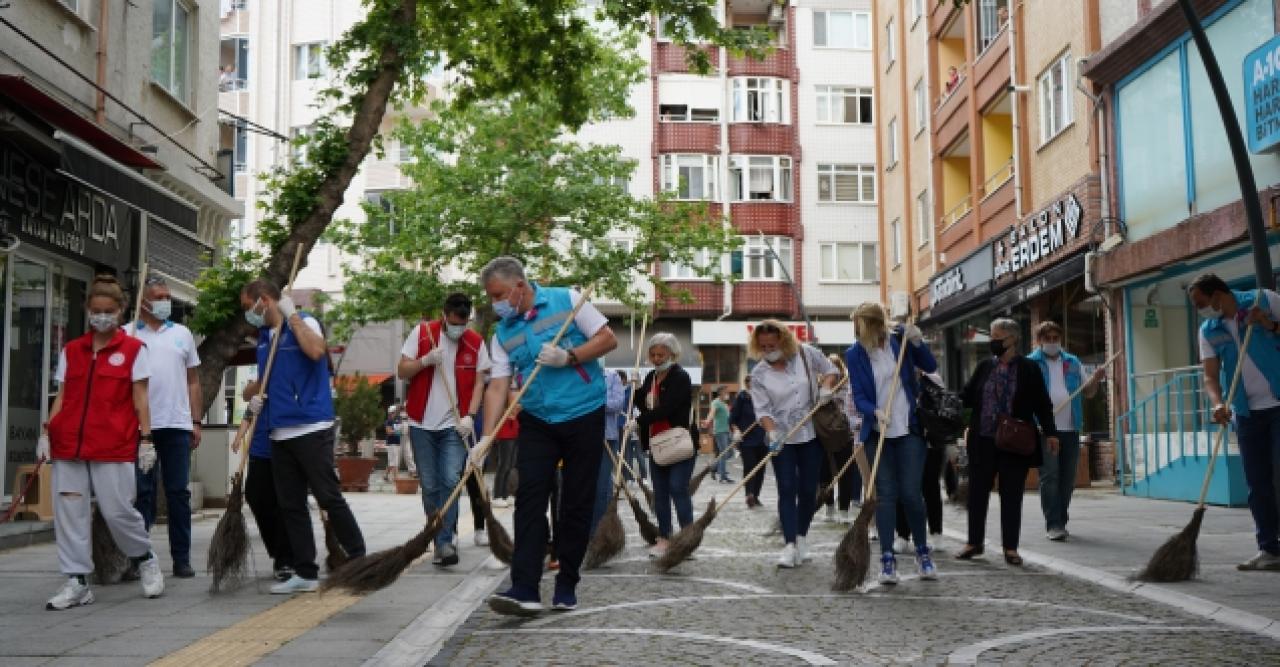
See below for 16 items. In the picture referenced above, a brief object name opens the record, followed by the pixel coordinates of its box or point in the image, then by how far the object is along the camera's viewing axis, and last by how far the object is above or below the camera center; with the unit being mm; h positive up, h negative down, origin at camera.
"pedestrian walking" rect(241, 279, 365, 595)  8367 +105
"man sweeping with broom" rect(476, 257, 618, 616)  7336 +158
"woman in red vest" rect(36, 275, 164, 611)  7812 +44
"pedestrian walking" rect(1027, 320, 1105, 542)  11742 +210
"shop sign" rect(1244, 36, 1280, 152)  15117 +3795
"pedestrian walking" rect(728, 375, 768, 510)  13484 +34
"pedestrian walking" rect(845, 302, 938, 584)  8969 +191
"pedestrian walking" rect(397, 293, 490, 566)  10203 +338
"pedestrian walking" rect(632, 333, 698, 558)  11086 +237
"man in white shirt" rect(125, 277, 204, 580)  9297 +301
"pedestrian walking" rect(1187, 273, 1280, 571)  9266 +344
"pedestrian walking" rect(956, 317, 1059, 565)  9938 +72
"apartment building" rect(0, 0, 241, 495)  12680 +2643
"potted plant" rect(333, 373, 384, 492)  26906 +677
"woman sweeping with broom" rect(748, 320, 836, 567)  9953 +220
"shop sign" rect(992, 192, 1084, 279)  22016 +3461
